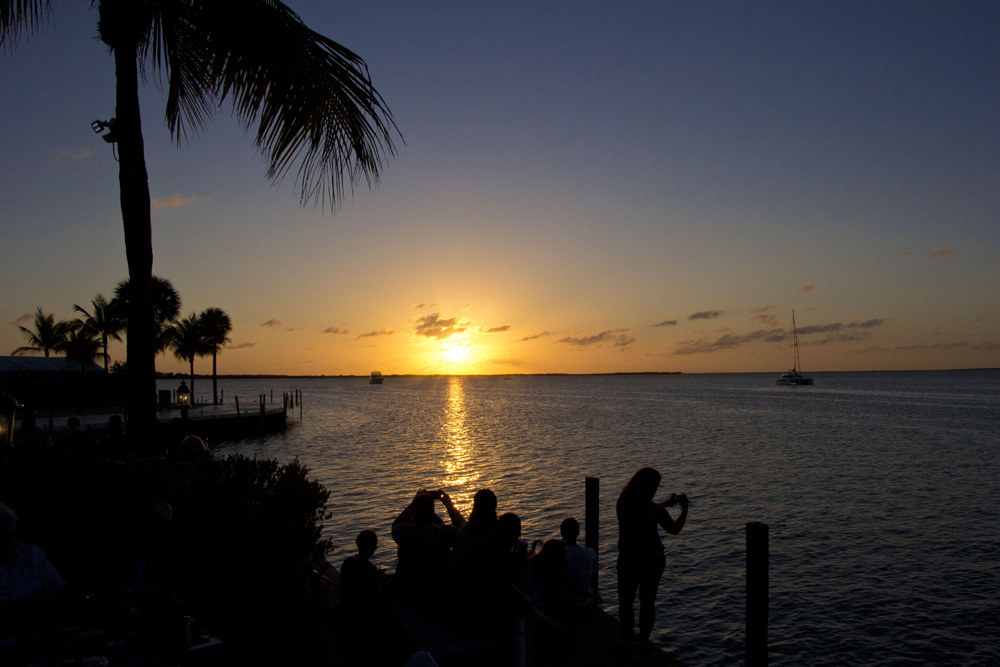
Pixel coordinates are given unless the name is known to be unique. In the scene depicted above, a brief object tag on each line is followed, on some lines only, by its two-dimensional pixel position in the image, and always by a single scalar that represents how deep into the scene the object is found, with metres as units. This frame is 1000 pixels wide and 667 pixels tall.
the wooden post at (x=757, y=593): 7.44
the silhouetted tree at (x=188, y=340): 69.69
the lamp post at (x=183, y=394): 36.61
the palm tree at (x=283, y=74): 5.14
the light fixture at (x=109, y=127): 7.70
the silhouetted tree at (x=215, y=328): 73.12
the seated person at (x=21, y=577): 4.74
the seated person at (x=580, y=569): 7.59
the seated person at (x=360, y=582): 6.80
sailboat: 175.00
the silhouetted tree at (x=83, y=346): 65.25
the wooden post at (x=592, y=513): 11.85
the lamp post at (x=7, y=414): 10.20
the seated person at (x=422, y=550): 6.68
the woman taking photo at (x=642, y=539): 6.67
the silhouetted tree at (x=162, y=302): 54.97
